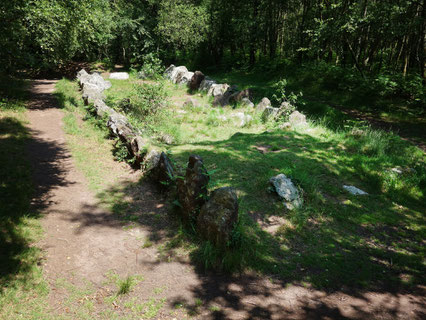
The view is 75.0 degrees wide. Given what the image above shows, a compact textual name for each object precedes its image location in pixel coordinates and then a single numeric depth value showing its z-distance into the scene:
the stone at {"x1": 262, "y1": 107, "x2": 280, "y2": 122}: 11.11
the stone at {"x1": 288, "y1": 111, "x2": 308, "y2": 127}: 10.31
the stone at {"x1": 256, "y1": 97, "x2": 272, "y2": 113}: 12.30
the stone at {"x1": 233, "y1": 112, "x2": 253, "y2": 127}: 11.02
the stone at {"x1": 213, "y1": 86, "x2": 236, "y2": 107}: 13.98
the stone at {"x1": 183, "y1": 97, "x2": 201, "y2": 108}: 13.13
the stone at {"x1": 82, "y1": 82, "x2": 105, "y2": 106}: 11.90
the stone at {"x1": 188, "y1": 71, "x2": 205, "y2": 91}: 17.31
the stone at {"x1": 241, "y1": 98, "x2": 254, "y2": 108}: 12.83
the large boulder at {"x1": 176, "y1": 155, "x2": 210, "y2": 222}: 4.50
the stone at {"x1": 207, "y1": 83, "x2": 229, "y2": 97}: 15.18
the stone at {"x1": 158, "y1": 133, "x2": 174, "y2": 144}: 8.65
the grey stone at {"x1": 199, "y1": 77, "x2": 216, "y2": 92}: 16.43
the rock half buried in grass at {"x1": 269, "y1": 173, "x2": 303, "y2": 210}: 5.33
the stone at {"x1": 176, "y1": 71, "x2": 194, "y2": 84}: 18.91
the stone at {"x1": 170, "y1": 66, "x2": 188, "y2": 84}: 19.84
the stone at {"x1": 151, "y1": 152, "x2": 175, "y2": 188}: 5.59
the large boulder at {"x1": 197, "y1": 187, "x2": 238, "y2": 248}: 4.14
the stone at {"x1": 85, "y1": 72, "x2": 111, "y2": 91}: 16.27
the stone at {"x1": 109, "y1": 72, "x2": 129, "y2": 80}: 19.91
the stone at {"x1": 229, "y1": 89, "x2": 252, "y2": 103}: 13.60
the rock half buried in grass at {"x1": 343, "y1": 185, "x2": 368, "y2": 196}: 6.01
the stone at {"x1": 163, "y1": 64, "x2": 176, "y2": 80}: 20.31
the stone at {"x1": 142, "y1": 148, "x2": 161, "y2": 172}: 6.19
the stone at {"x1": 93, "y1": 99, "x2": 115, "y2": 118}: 9.87
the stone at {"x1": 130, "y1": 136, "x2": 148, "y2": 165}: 6.72
